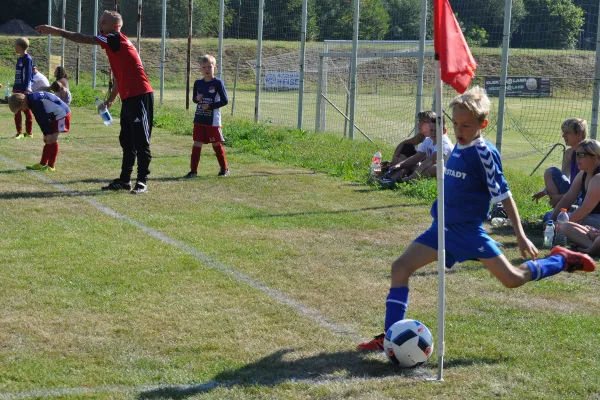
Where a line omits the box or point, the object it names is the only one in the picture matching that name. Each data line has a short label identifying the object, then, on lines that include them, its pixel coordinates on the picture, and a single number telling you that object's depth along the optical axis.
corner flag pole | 4.79
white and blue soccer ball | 4.94
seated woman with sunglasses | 8.28
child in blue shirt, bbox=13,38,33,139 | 17.06
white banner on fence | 29.56
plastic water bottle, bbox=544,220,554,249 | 8.56
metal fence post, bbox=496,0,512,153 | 11.63
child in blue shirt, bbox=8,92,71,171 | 12.27
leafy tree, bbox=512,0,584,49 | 12.73
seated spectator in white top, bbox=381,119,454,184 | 11.88
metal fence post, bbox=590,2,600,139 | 10.73
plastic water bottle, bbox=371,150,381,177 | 12.55
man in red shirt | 10.72
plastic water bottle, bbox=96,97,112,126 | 11.70
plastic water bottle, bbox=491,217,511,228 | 9.63
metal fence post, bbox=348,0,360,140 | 16.45
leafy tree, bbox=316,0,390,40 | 18.08
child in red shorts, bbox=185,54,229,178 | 12.54
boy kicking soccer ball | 5.03
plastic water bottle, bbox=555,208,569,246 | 8.52
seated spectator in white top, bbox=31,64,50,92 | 18.41
